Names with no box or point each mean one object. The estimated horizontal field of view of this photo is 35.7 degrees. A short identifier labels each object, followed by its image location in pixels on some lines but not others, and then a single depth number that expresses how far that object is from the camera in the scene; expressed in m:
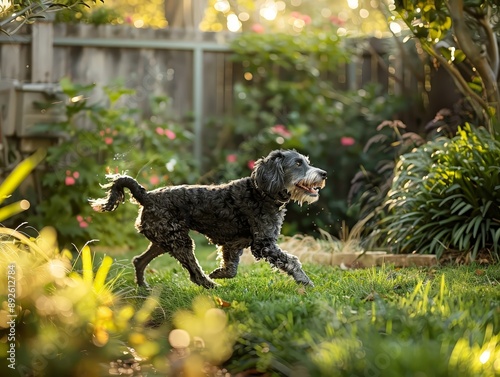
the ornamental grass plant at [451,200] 6.43
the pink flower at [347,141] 9.71
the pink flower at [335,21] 11.38
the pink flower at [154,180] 8.83
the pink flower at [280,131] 9.68
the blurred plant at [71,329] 3.63
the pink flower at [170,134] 9.51
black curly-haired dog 5.45
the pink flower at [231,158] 9.86
